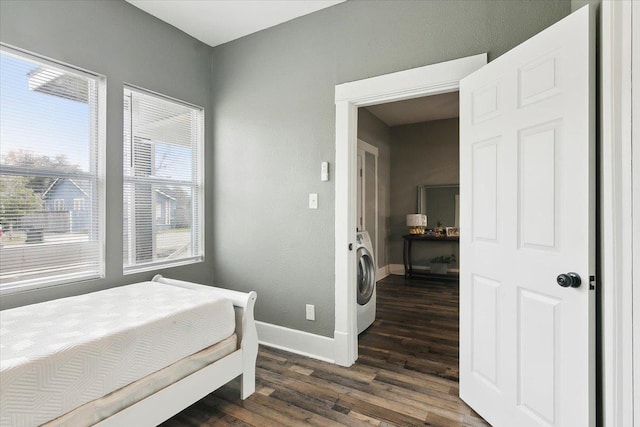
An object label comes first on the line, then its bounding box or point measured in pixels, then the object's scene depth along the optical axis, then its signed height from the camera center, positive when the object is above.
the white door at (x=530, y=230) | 1.35 -0.09
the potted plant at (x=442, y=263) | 5.48 -0.85
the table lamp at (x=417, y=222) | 5.58 -0.16
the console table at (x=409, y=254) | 5.33 -0.73
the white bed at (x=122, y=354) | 1.20 -0.63
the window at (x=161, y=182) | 2.65 +0.28
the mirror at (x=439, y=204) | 5.67 +0.16
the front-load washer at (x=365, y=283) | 3.12 -0.69
